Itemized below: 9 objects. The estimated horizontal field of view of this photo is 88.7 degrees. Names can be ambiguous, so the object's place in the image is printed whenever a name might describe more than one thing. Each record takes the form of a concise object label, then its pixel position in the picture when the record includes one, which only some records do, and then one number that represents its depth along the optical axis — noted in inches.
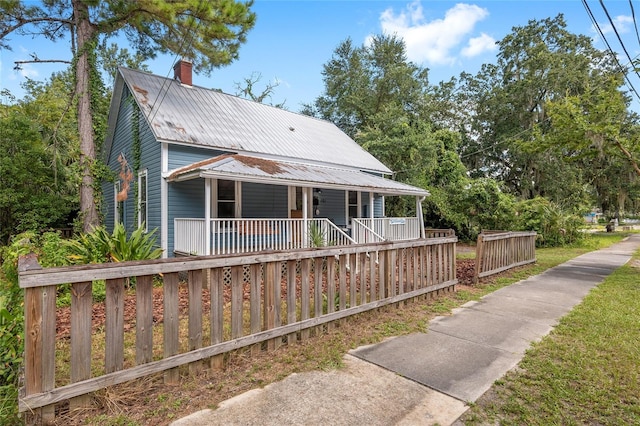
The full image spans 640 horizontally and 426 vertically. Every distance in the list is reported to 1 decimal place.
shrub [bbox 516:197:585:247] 642.8
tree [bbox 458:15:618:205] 930.7
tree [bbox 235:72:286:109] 1060.5
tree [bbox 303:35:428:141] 994.7
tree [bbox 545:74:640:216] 341.1
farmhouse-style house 353.4
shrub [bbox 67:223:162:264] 268.2
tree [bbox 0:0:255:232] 379.6
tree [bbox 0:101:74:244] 486.3
